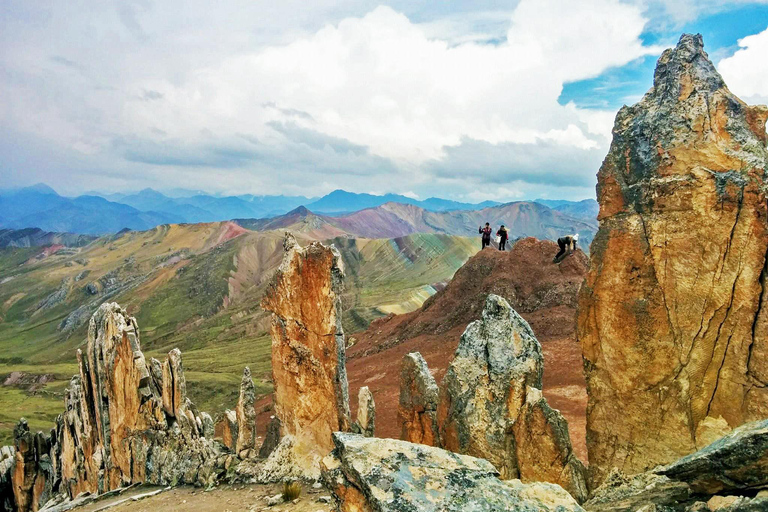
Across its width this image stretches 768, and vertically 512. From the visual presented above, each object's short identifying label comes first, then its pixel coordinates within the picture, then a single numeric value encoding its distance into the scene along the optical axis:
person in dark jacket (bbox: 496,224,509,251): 40.50
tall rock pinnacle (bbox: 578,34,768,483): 9.68
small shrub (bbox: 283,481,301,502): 13.57
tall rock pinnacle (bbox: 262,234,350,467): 16.09
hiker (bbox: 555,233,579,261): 40.03
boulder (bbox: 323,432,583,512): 5.77
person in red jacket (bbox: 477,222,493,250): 40.35
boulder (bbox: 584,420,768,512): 5.51
